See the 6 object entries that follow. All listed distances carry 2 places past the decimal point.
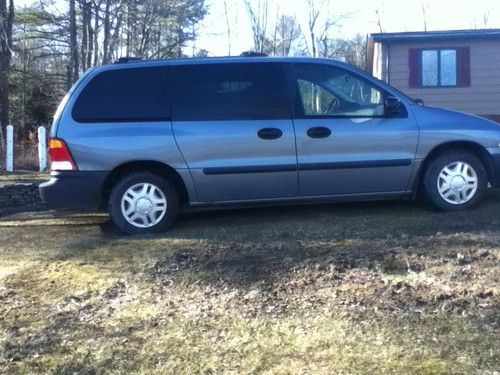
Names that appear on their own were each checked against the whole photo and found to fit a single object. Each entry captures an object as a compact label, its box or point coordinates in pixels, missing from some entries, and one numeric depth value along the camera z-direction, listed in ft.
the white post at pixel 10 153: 47.32
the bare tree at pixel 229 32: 123.30
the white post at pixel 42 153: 47.73
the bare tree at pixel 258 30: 126.82
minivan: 20.90
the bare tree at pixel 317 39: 132.26
